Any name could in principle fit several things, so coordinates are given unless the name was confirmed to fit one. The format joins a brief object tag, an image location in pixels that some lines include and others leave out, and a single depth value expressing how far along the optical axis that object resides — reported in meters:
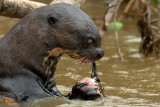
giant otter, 6.88
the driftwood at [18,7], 9.34
